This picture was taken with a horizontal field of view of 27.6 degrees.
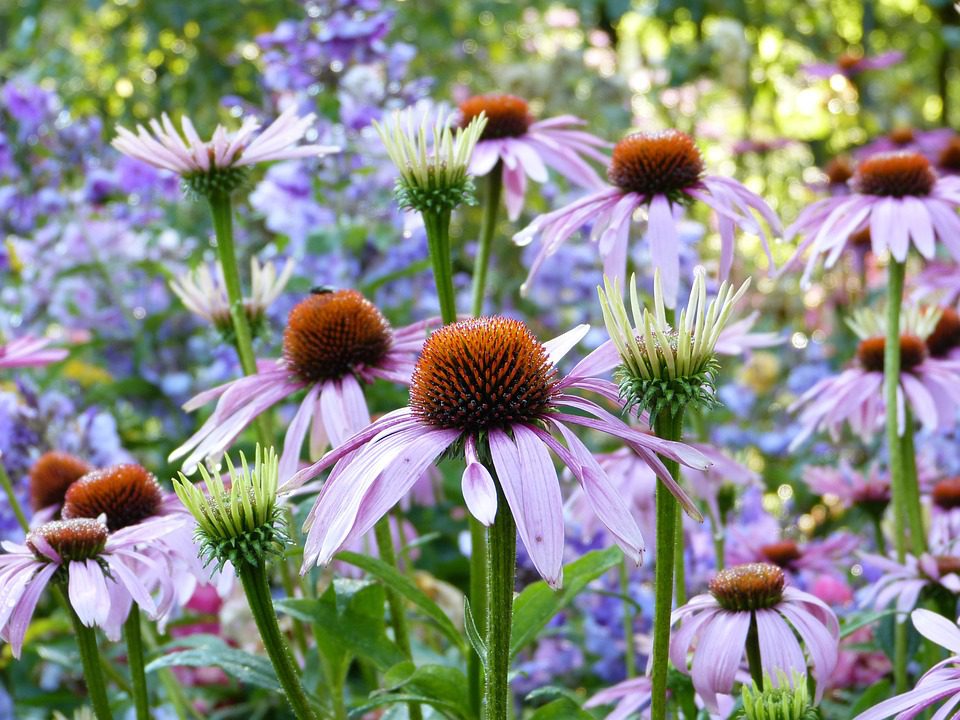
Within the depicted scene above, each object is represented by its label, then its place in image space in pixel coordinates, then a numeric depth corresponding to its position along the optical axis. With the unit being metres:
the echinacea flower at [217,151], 0.56
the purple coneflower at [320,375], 0.54
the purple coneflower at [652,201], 0.57
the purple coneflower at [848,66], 1.44
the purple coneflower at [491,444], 0.44
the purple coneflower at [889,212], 0.60
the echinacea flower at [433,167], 0.54
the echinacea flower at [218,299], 0.62
